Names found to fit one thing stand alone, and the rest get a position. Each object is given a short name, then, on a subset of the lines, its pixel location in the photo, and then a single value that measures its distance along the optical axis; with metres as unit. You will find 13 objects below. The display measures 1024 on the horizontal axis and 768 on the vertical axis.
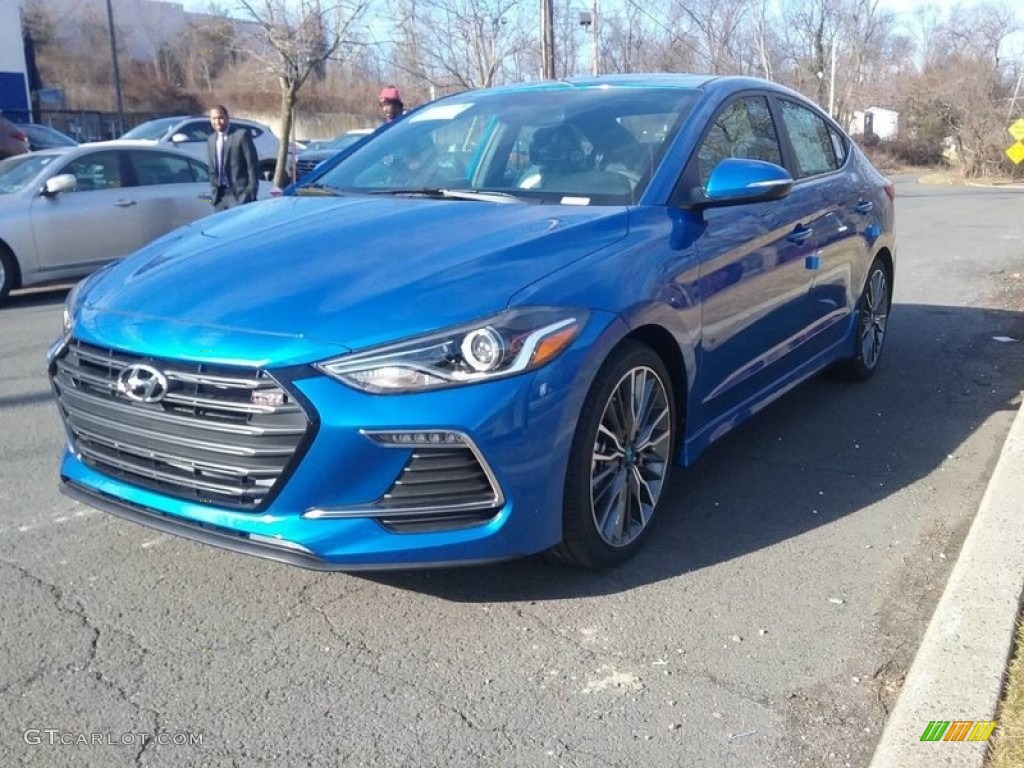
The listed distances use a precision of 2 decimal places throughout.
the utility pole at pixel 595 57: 22.06
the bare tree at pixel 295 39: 17.91
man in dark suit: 10.26
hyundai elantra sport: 2.94
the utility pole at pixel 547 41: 17.62
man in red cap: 11.01
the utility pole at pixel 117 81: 37.53
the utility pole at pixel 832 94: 46.36
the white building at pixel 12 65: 36.81
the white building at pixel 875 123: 53.84
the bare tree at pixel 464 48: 23.61
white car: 17.73
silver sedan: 9.44
